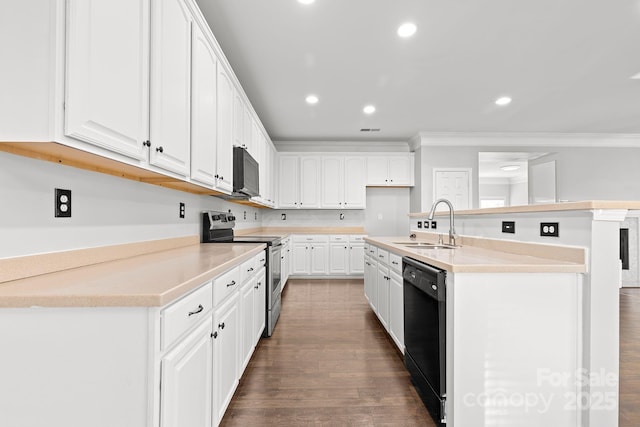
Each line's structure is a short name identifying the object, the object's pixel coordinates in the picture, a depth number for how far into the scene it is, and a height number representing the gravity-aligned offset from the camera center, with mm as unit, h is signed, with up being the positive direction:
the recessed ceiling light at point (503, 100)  4160 +1590
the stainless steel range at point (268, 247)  2912 -297
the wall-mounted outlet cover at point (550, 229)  1623 -54
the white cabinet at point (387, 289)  2404 -645
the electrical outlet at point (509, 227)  1987 -53
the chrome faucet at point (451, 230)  2572 -98
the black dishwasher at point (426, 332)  1562 -654
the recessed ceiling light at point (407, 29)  2602 +1592
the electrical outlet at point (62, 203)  1302 +52
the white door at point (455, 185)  5816 +613
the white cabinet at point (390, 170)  6051 +917
